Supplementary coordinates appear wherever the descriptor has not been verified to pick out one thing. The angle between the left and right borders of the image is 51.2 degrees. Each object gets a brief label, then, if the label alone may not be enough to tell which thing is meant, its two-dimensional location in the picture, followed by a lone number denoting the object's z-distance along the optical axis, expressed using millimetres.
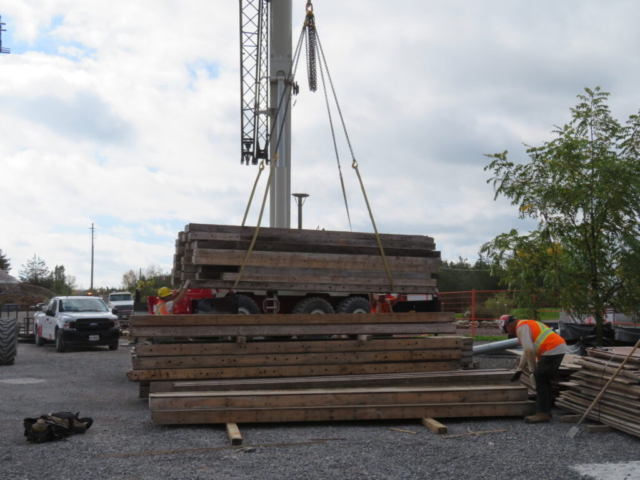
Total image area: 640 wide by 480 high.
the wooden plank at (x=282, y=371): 9117
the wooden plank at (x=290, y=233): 9570
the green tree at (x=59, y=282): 65681
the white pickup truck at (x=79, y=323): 18812
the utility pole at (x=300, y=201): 22031
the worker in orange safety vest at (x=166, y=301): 12165
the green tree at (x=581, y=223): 12148
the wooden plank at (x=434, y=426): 7633
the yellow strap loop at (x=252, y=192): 9555
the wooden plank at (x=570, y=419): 8258
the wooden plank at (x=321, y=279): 9680
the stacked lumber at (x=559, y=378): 9202
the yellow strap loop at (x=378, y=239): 10094
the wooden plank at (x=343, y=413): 7785
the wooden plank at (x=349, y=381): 8625
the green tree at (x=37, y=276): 69938
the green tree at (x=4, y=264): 77350
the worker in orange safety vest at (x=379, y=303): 12992
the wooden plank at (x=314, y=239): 9586
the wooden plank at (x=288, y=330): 9172
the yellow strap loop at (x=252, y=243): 9398
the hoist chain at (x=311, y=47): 13594
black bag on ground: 7121
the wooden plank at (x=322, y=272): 9749
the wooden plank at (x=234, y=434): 6984
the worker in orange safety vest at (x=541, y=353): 8430
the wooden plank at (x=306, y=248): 9562
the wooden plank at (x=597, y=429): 7641
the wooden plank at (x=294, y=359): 9156
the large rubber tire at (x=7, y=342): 15227
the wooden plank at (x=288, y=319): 9141
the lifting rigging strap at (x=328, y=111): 9528
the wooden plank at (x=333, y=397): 7891
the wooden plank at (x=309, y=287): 9672
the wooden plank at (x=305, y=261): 9484
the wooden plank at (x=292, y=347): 9195
